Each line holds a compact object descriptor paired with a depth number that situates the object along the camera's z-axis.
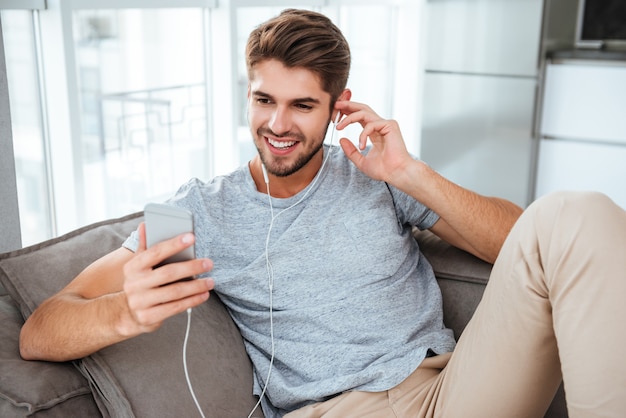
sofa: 1.31
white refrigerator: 3.77
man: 1.21
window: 2.22
